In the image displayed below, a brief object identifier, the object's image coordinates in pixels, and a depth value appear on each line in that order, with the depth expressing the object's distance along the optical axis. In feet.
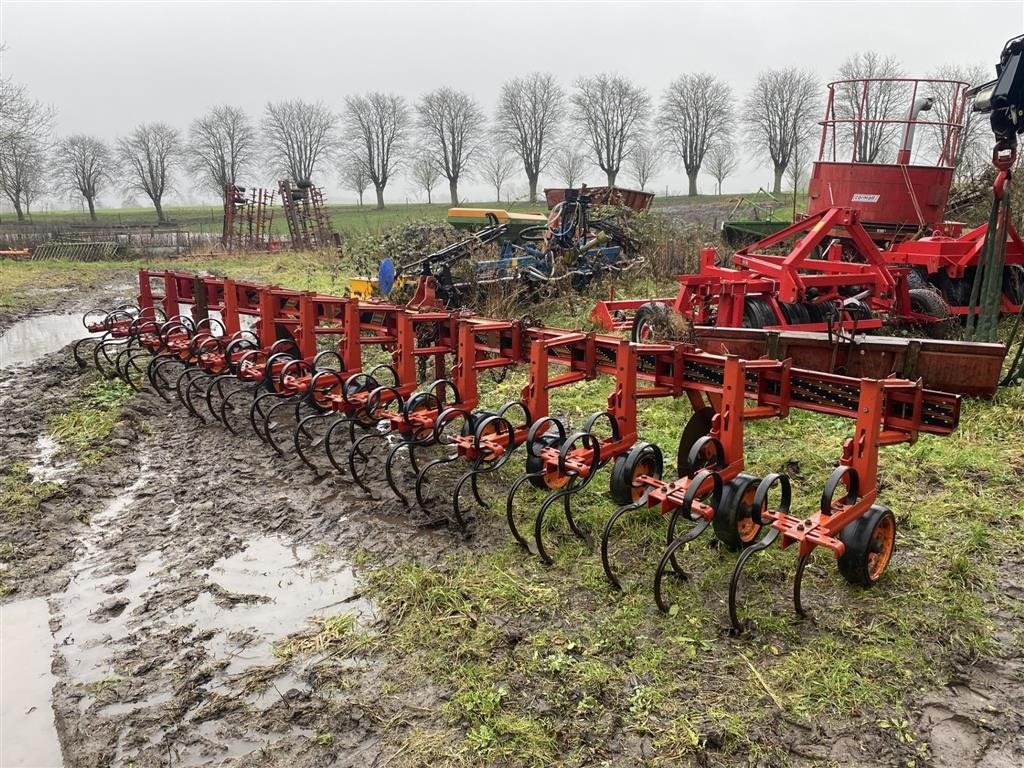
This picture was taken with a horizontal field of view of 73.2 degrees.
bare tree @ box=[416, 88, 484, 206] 196.85
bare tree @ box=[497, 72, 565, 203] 192.75
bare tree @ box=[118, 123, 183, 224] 176.45
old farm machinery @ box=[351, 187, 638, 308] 34.50
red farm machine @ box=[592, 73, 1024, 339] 22.72
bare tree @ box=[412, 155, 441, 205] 194.39
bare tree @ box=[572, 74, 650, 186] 186.80
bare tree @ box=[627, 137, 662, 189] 188.55
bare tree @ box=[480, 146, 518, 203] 201.57
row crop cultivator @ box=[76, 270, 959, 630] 11.13
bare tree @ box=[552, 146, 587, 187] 201.57
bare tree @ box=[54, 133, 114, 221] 177.06
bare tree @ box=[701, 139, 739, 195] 174.60
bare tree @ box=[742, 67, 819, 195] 132.05
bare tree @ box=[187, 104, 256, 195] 179.32
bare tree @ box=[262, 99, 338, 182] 200.19
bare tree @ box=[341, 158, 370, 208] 197.47
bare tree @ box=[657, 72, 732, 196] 173.88
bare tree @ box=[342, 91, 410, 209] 202.59
